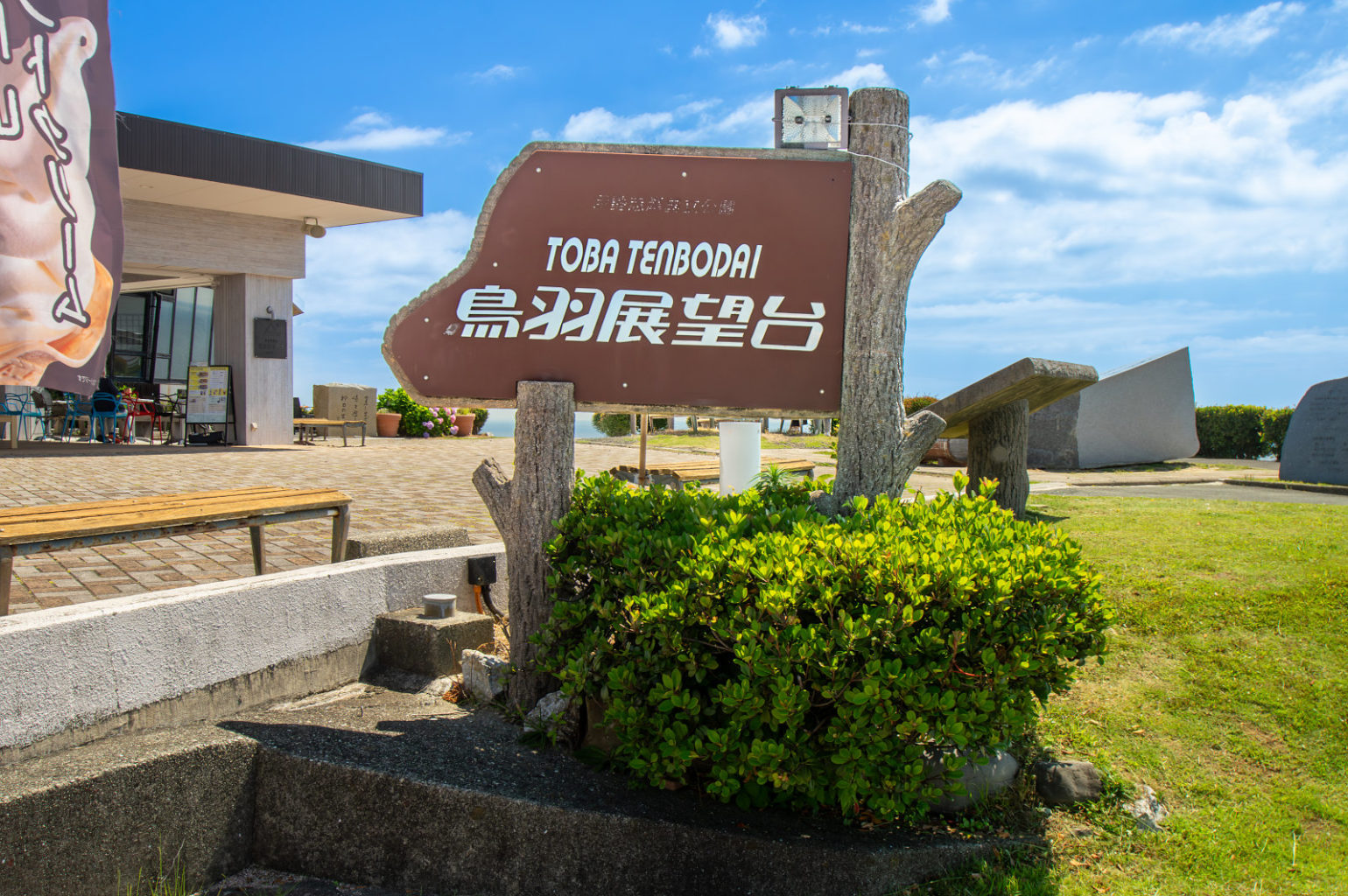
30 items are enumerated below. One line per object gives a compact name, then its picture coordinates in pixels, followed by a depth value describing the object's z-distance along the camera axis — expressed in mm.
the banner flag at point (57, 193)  4480
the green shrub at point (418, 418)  23578
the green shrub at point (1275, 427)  17766
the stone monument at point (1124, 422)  13625
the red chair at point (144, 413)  18188
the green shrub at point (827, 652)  2645
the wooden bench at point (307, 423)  16844
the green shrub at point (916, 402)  20873
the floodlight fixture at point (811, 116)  4996
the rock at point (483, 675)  3969
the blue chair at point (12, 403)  16312
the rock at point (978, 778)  3121
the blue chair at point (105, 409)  16719
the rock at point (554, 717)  3523
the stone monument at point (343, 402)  22078
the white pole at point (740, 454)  6559
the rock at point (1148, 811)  3262
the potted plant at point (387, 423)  23078
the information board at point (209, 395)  17016
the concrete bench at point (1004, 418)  6613
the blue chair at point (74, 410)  17797
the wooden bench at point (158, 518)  3543
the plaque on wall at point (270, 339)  17172
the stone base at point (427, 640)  4398
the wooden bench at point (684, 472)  7855
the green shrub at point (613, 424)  27250
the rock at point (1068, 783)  3328
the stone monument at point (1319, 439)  11172
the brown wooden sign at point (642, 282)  3842
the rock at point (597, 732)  3459
